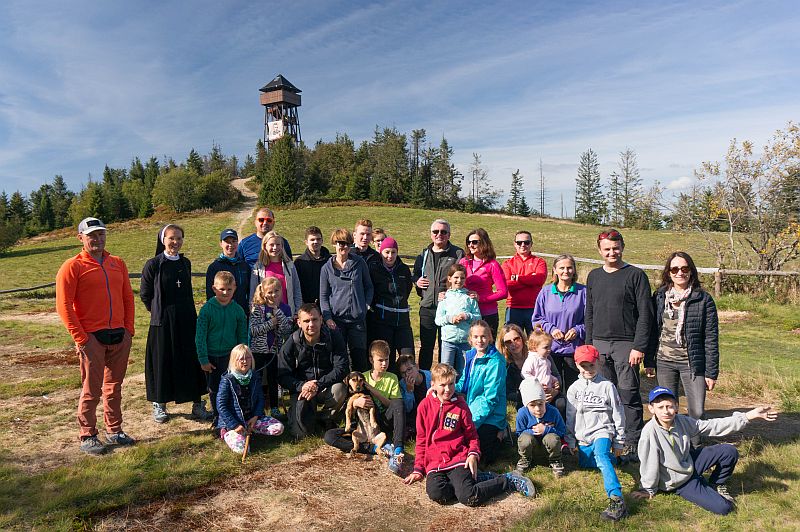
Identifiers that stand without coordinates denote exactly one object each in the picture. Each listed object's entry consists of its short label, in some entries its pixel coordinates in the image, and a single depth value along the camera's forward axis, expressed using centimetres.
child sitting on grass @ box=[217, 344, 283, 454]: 483
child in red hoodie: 391
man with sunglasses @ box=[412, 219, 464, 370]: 585
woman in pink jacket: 579
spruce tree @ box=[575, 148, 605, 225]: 7481
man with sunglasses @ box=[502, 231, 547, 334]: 598
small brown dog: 480
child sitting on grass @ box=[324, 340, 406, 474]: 470
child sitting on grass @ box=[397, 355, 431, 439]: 510
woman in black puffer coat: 442
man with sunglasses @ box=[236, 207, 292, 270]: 588
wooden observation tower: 6103
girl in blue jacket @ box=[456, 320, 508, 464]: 458
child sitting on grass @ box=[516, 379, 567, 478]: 431
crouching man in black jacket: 504
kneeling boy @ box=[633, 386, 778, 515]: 382
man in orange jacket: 454
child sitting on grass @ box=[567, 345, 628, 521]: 428
